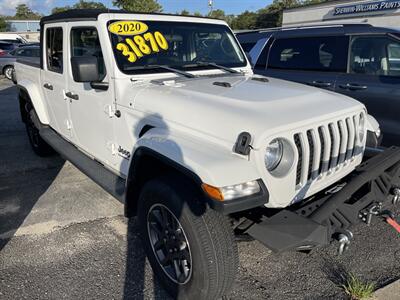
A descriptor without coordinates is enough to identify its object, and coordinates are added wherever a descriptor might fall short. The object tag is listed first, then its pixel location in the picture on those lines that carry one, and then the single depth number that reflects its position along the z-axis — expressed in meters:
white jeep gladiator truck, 2.30
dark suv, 4.96
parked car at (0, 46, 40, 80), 17.00
